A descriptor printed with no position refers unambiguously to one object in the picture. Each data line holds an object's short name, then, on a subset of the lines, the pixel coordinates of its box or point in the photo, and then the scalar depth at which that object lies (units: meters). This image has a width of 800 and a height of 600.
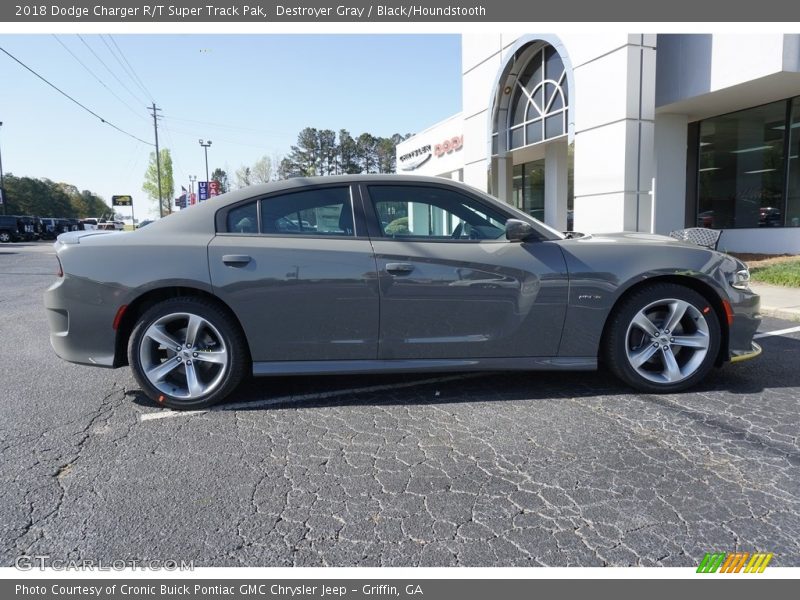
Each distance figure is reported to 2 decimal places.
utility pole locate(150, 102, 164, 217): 60.26
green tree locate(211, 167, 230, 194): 103.50
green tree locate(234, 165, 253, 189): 66.31
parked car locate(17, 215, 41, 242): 40.53
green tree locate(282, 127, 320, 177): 72.01
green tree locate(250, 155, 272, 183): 63.16
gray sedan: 3.42
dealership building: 10.65
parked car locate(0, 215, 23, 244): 38.38
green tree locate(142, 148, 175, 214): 66.56
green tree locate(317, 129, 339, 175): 71.94
